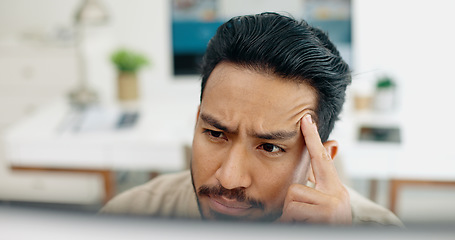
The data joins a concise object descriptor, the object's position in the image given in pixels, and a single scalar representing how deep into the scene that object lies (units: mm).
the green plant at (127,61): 1186
